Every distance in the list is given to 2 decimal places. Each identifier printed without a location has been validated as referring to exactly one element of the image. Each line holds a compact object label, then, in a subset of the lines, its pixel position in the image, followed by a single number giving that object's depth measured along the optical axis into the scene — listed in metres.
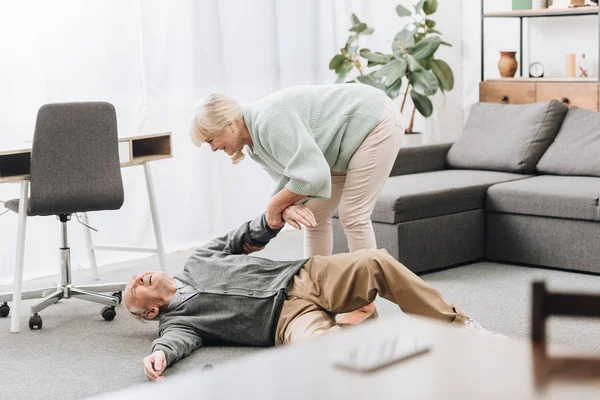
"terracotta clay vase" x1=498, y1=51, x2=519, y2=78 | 5.89
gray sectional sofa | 4.25
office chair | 3.66
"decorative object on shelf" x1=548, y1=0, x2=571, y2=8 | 5.60
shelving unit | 5.46
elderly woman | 3.05
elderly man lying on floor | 2.91
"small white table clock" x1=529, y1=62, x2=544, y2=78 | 5.90
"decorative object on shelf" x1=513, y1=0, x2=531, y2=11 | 5.78
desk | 3.68
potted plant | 5.64
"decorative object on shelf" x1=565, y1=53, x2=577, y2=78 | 5.69
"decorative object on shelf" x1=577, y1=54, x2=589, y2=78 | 5.65
